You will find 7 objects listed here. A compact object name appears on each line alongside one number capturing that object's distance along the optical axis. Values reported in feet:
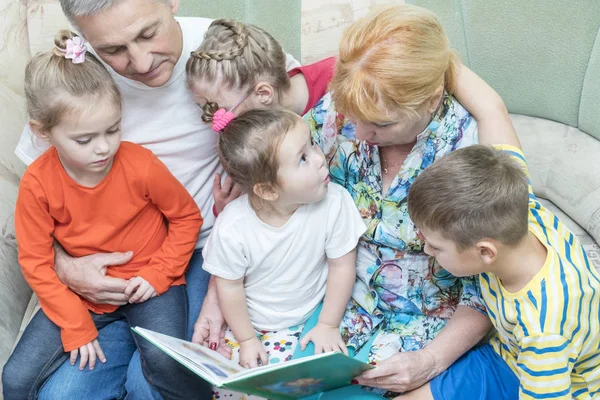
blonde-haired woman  4.93
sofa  6.27
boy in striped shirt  4.56
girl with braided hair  5.55
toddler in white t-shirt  5.24
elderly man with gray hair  5.19
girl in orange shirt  5.40
